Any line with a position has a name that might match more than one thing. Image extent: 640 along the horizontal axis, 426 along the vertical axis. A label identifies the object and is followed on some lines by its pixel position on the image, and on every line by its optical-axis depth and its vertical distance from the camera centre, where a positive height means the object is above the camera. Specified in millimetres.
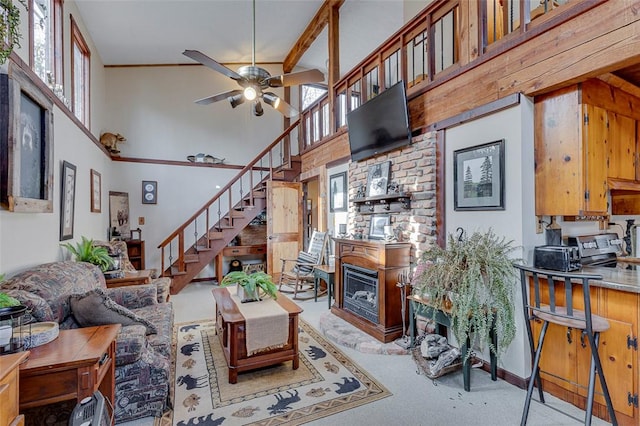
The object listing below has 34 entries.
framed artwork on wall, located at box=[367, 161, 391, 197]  3879 +481
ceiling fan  3650 +1703
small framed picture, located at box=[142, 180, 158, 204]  6289 +511
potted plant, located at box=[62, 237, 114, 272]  3516 -435
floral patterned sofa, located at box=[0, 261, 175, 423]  2021 -892
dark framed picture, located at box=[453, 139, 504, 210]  2610 +338
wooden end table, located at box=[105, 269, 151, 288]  3569 -737
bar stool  1781 -657
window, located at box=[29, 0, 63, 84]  2768 +1815
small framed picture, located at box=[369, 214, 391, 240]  3914 -125
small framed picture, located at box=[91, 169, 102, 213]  4547 +394
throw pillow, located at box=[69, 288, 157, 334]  2127 -643
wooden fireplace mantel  3256 -699
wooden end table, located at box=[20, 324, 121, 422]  1420 -728
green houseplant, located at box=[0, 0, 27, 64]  1428 +907
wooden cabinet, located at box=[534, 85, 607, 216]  2285 +448
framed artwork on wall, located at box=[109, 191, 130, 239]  5730 +59
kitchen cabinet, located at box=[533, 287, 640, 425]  1946 -988
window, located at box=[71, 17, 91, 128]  4133 +2101
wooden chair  5227 -900
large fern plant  2219 -535
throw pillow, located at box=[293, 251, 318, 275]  5230 -798
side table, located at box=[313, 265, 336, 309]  4532 -894
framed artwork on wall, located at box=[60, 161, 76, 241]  3324 +199
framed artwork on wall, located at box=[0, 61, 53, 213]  2111 +558
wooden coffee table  2520 -1107
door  6234 -144
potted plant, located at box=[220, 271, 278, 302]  3018 -677
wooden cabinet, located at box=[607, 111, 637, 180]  2538 +571
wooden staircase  5723 -35
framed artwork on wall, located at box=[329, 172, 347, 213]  5004 +393
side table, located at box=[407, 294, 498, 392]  2395 -949
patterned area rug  2123 -1360
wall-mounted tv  3454 +1120
